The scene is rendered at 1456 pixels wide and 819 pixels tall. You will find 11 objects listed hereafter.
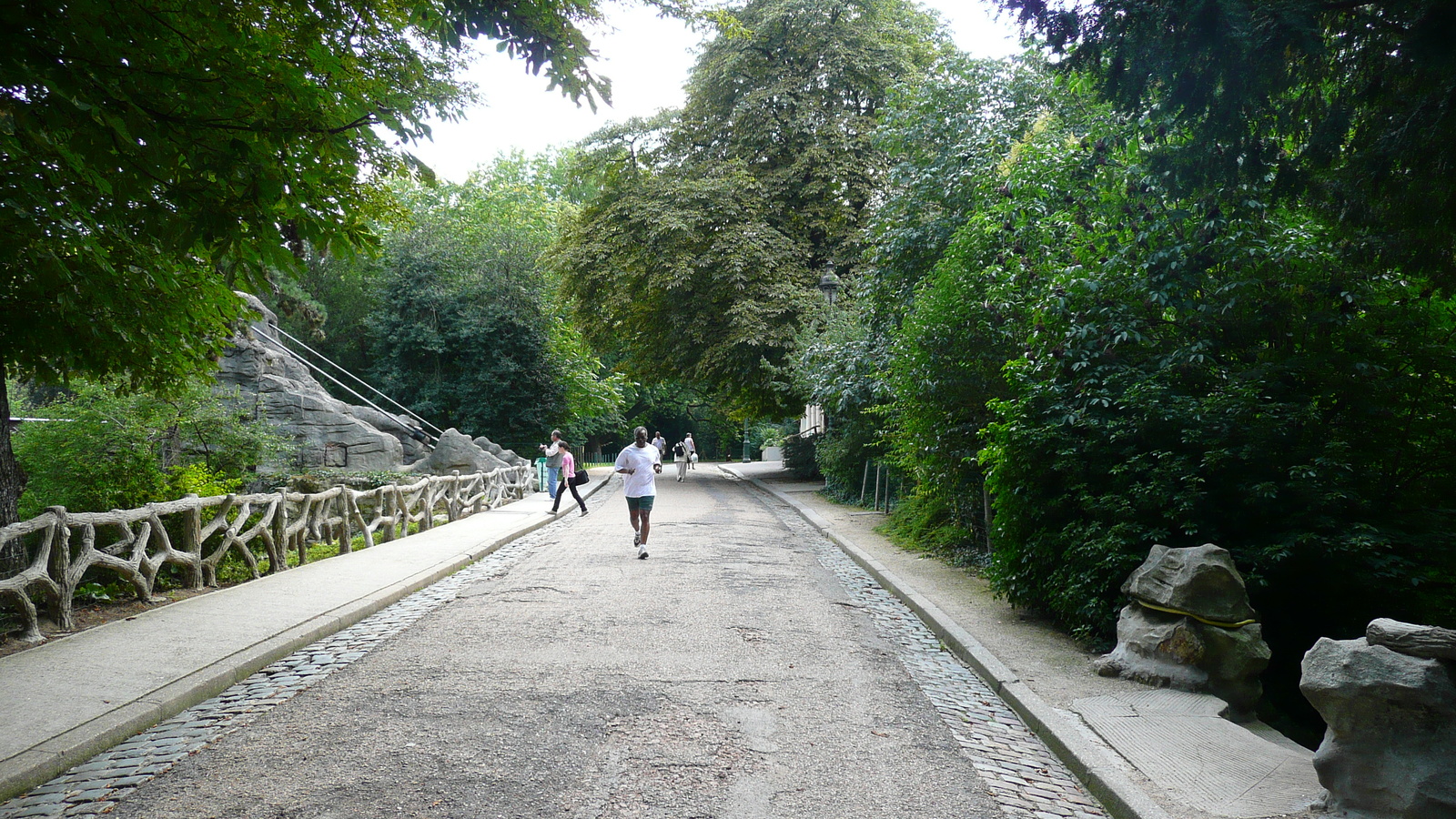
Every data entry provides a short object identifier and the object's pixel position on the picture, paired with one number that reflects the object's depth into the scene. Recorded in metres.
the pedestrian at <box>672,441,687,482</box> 33.88
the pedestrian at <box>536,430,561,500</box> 19.91
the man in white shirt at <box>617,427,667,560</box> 12.23
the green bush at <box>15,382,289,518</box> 10.30
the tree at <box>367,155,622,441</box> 36.59
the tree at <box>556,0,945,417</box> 27.28
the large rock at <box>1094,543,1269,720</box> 5.73
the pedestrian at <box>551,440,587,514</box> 19.39
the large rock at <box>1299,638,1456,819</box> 3.68
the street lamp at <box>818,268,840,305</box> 20.70
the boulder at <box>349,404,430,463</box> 30.11
